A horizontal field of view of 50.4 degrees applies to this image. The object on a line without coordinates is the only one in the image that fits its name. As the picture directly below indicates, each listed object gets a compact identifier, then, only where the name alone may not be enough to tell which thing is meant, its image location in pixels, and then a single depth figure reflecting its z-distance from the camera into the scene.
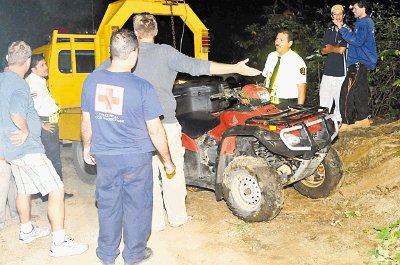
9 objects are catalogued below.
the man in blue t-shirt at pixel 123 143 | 3.56
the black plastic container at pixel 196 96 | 5.69
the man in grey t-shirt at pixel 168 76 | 4.16
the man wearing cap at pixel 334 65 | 6.89
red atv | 4.58
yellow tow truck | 7.46
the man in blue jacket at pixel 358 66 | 6.60
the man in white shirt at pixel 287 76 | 5.50
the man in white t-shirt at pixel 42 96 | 5.21
